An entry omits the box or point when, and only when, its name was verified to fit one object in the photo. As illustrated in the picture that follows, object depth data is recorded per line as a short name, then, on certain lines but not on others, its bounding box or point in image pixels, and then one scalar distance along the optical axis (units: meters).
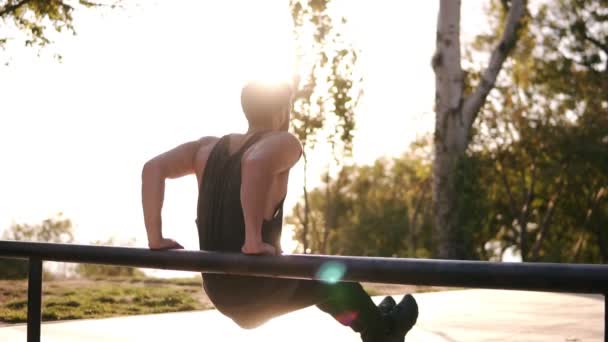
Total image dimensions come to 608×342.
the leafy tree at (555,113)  31.88
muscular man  3.00
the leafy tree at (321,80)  18.83
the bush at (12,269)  12.70
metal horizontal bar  1.76
